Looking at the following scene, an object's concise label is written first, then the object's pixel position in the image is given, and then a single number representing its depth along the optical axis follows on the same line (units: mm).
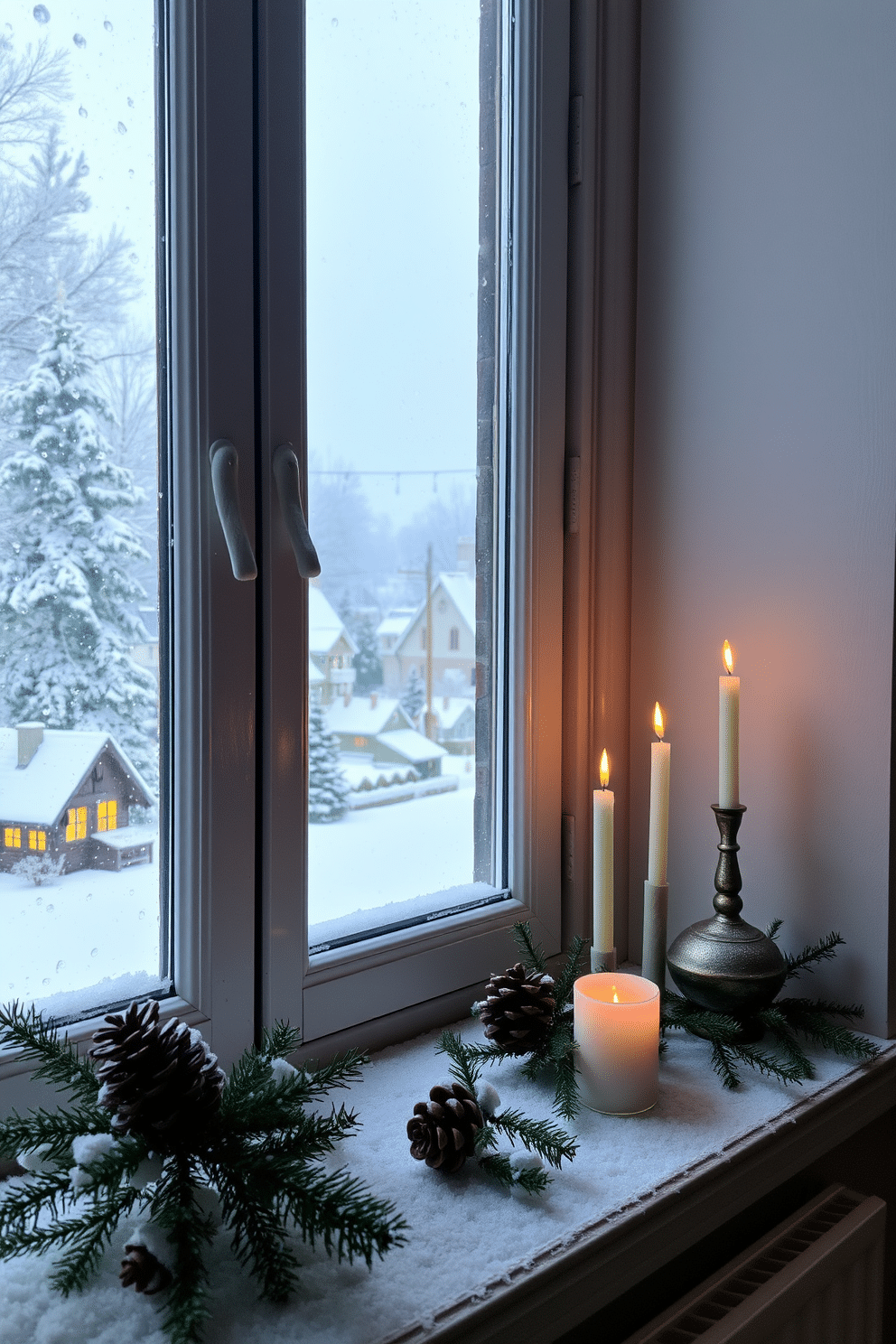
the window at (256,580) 856
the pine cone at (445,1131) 774
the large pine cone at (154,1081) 658
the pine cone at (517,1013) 931
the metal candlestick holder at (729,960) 992
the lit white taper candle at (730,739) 1028
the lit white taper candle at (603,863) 1021
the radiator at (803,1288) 845
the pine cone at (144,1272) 606
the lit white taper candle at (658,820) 1057
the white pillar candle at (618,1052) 875
